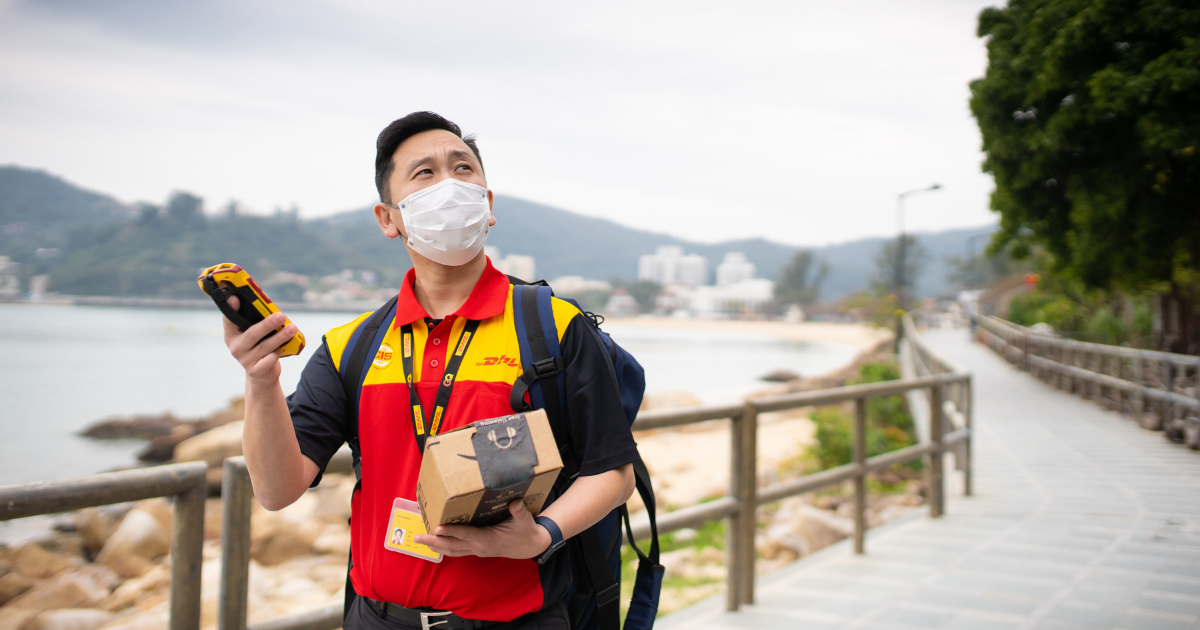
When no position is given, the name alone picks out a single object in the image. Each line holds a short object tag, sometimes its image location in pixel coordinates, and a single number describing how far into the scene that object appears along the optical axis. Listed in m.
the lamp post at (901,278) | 31.06
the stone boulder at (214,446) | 11.15
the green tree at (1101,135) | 9.34
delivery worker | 1.29
